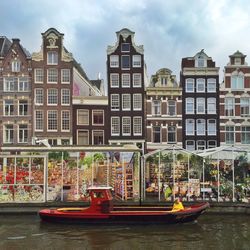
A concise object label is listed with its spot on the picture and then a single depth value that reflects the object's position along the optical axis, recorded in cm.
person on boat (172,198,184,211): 2297
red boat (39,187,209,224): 2258
